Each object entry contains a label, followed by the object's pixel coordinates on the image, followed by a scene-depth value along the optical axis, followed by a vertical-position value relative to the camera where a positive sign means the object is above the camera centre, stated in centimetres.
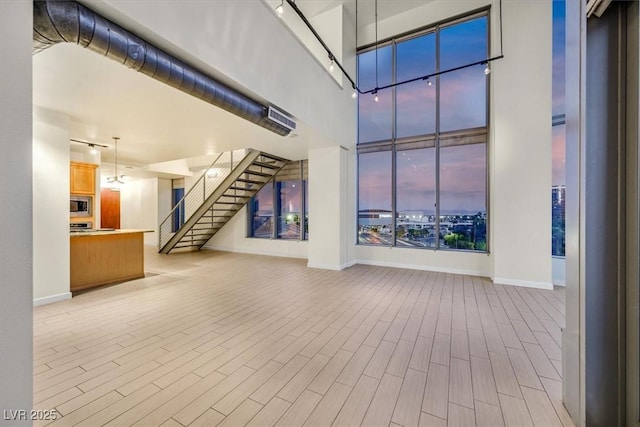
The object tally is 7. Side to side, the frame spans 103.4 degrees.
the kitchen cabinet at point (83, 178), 568 +76
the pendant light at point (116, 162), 482 +111
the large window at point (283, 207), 773 +14
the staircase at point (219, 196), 699 +49
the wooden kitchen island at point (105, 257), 432 -87
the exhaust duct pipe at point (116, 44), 181 +138
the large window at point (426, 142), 555 +166
